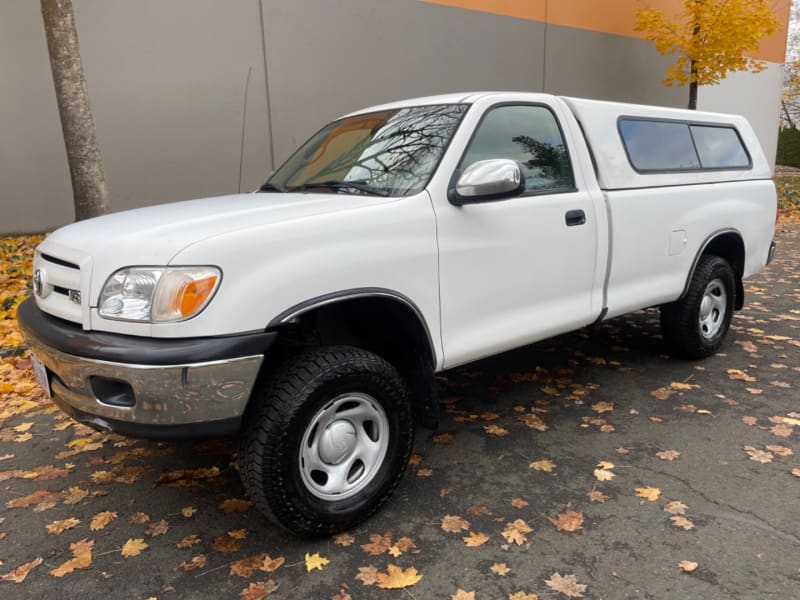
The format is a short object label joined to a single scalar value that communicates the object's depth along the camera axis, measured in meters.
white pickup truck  2.34
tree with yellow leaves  13.87
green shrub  28.34
